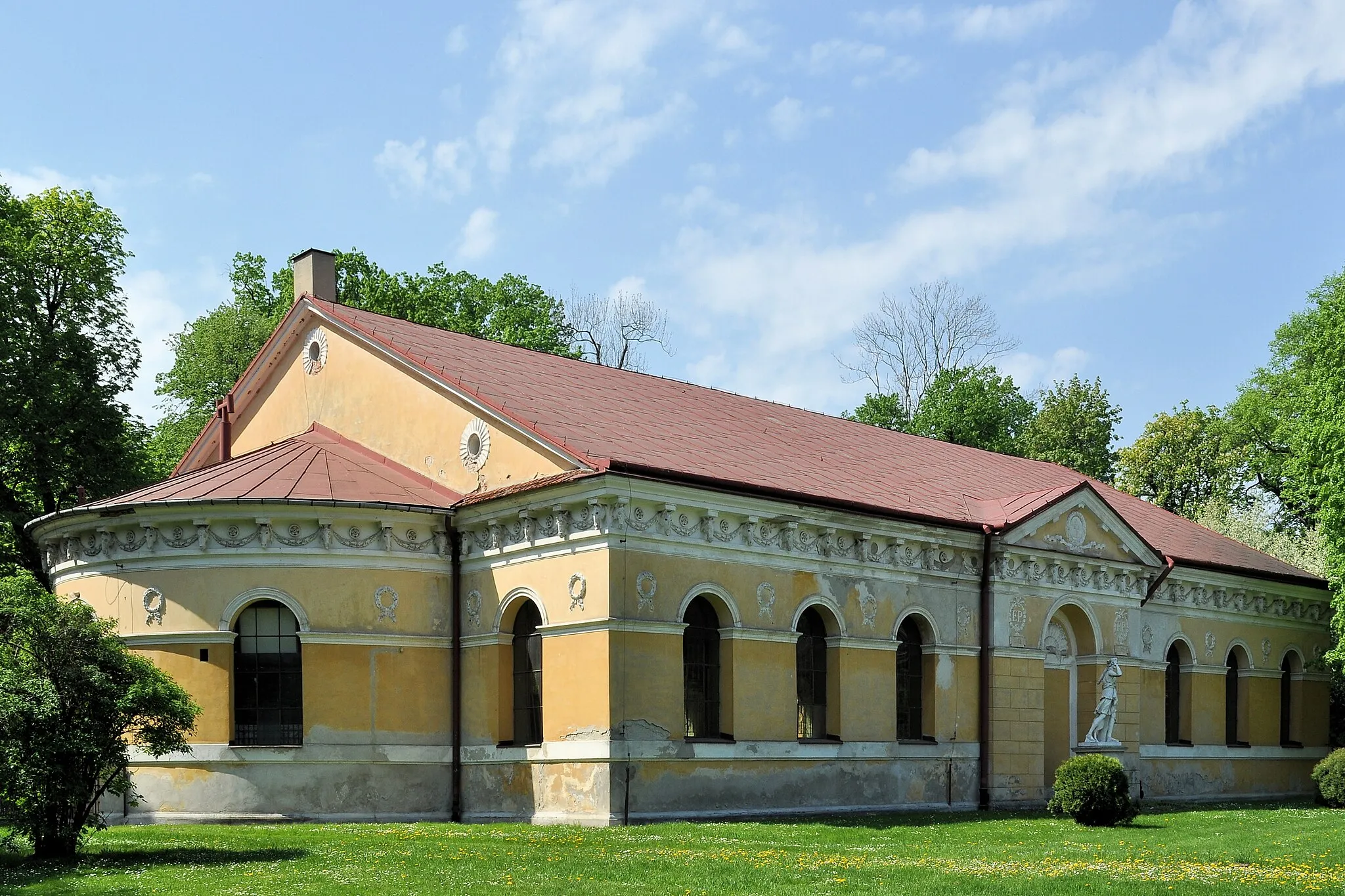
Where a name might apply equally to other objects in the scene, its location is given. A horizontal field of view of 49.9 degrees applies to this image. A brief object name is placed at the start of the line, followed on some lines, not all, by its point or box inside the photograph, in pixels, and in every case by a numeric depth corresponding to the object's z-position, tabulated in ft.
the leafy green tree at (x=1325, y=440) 108.88
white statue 93.50
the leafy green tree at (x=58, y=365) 119.44
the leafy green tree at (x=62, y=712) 52.80
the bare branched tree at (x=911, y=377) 210.79
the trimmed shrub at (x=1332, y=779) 98.99
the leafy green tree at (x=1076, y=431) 197.47
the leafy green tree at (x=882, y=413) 199.31
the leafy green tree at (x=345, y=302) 170.09
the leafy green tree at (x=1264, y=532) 159.12
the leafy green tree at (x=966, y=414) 191.21
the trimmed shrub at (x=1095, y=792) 77.56
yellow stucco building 75.46
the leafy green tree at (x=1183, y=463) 191.83
